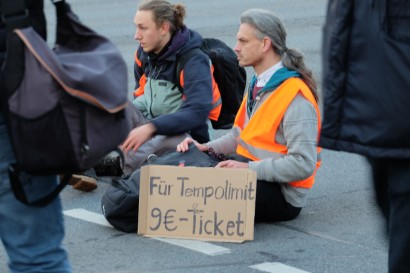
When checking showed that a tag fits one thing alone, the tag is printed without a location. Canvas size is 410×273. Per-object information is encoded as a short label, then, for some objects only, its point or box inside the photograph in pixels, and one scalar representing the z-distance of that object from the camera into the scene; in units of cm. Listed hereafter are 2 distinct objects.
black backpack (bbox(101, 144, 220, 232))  1114
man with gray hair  1090
